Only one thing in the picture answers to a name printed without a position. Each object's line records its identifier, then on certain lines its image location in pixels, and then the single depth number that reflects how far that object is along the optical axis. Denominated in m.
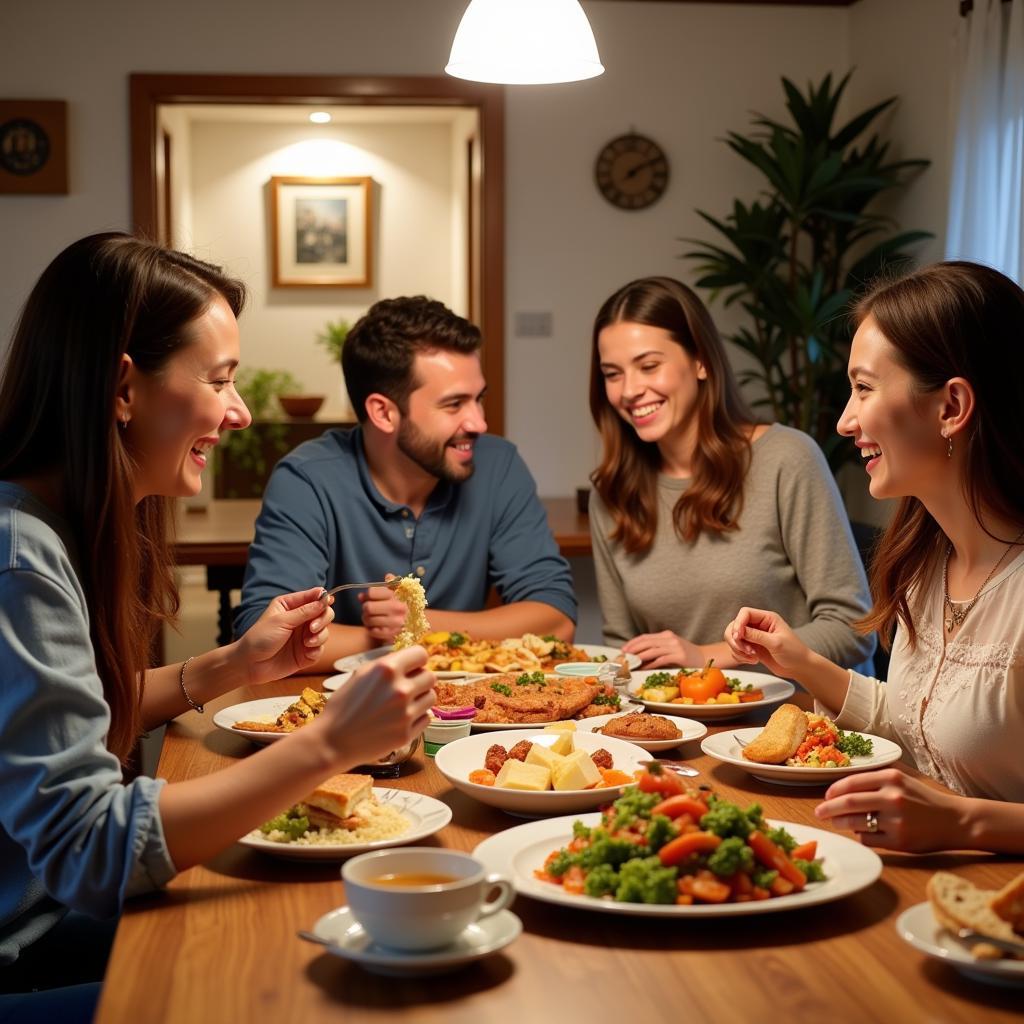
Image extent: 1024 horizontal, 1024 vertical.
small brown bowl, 8.35
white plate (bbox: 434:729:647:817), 1.57
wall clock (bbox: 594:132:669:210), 5.79
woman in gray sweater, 2.91
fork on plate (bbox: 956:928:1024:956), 1.12
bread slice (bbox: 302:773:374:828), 1.47
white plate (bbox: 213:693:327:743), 1.95
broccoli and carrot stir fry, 1.26
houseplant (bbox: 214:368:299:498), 7.52
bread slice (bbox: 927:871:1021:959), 1.14
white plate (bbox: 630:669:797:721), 2.12
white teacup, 1.12
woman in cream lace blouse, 1.84
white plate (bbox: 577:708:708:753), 1.89
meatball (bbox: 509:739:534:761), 1.74
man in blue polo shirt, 3.01
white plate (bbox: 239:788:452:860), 1.42
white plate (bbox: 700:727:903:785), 1.72
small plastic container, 1.94
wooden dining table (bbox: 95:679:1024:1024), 1.10
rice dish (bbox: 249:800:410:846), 1.45
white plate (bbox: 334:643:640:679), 2.40
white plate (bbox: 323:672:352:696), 2.28
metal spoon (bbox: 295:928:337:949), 1.16
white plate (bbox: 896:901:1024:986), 1.11
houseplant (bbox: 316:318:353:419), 8.78
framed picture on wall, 9.16
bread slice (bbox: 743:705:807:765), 1.75
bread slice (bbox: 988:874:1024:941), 1.16
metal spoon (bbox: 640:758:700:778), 1.77
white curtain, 4.41
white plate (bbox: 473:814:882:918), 1.23
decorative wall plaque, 5.52
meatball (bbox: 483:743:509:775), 1.71
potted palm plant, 5.23
